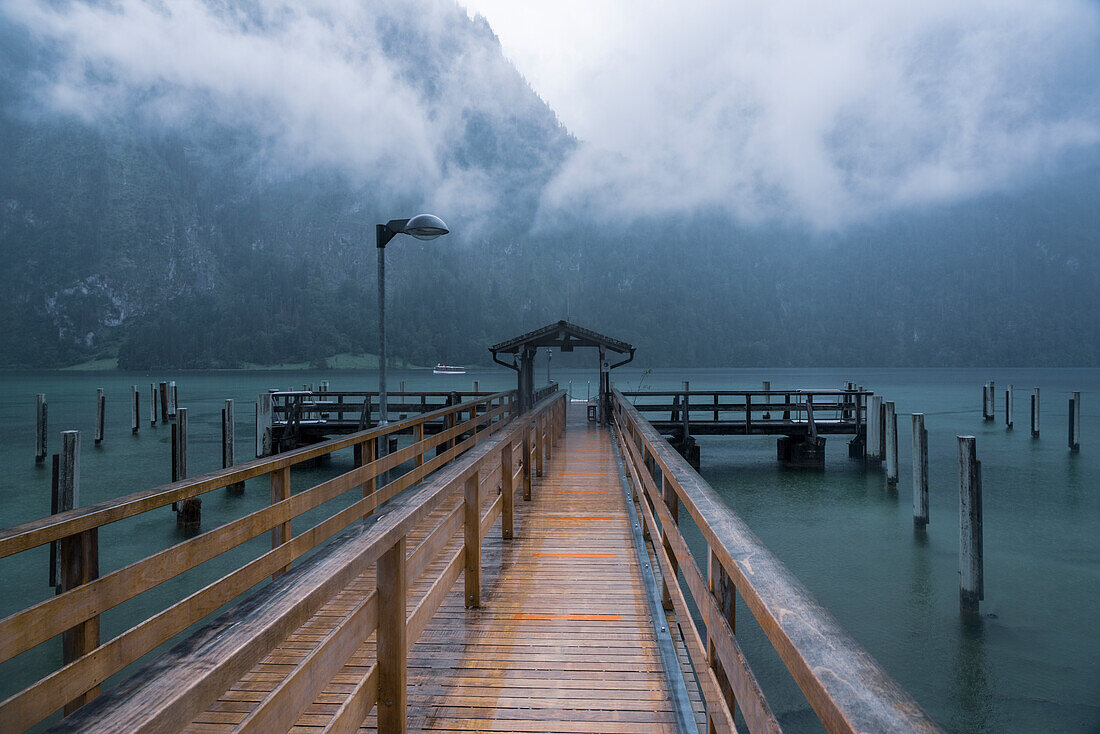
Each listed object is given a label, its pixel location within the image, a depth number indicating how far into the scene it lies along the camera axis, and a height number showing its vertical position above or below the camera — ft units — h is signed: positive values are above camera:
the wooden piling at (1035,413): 102.17 -6.51
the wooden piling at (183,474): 44.39 -6.91
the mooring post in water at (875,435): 70.33 -6.90
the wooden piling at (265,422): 59.41 -4.17
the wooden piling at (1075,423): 84.99 -6.96
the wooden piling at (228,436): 55.31 -5.15
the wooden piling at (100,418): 95.20 -5.88
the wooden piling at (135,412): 108.99 -5.74
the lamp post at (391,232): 29.48 +7.24
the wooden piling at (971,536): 30.89 -8.18
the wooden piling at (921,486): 46.01 -8.37
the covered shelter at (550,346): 54.95 +2.96
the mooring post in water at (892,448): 59.82 -7.21
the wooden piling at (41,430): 76.48 -6.31
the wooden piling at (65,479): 31.78 -5.20
